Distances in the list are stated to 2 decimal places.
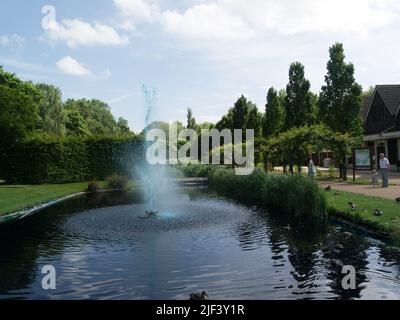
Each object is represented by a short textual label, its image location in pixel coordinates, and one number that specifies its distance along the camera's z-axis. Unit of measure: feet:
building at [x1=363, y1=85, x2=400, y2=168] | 120.06
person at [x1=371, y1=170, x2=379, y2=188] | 74.23
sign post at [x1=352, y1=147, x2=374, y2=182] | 93.20
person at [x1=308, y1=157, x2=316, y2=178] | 80.12
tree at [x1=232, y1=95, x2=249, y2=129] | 148.77
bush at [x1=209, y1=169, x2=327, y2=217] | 53.93
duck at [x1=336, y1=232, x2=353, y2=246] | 37.84
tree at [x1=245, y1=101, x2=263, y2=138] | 143.74
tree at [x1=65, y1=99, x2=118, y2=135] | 240.12
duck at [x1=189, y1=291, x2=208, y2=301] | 23.47
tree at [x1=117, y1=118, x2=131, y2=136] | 299.97
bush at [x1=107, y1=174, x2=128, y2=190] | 101.24
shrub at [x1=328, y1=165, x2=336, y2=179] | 100.71
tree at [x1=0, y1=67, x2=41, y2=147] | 113.70
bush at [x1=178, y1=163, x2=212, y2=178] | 123.95
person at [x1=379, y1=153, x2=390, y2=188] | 72.64
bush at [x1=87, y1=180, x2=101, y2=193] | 94.99
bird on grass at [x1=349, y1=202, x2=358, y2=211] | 49.32
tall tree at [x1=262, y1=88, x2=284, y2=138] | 143.95
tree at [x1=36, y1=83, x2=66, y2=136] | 193.67
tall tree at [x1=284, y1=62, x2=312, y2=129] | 120.98
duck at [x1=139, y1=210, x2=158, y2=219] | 54.54
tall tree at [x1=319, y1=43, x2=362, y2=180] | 101.14
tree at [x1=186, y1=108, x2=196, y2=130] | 231.11
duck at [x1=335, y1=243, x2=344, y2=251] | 35.53
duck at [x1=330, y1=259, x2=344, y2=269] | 30.68
